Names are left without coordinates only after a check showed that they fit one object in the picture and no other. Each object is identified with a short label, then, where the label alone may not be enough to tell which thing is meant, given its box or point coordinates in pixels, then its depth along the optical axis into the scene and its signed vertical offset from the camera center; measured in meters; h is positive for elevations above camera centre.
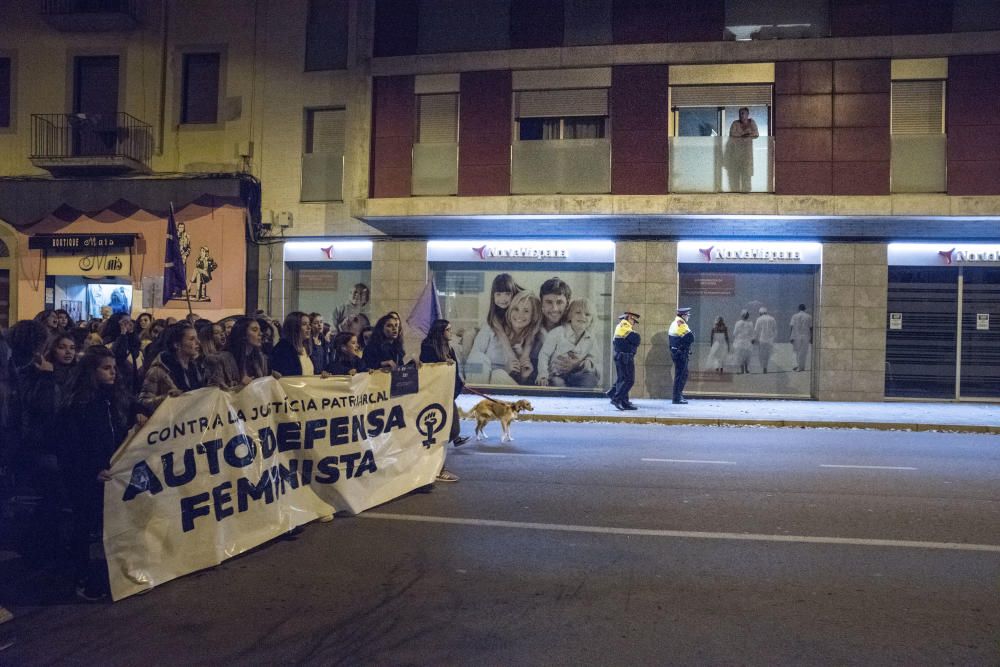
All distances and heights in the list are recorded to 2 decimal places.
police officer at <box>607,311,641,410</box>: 15.55 -0.41
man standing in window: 17.20 +3.86
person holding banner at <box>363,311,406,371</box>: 8.99 -0.15
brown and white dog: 11.42 -1.11
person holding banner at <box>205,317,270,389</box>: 7.39 -0.24
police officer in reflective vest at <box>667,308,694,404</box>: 16.42 -0.14
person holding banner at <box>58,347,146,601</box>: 5.16 -0.77
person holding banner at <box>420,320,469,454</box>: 9.70 -0.18
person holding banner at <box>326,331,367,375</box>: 8.38 -0.25
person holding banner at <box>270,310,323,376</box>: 8.22 -0.22
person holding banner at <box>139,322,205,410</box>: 7.23 -0.28
